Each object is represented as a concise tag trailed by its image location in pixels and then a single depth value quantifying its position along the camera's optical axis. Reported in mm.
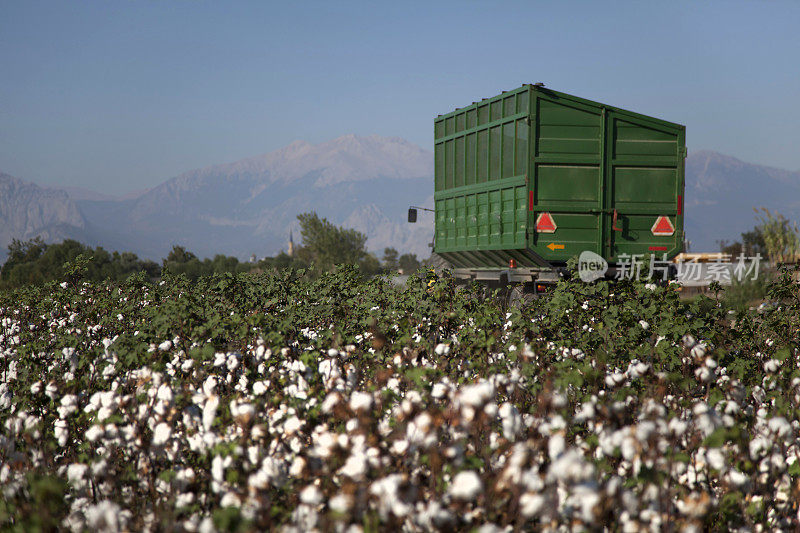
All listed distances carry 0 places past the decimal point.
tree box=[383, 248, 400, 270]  121062
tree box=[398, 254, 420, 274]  114269
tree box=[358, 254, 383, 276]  88225
